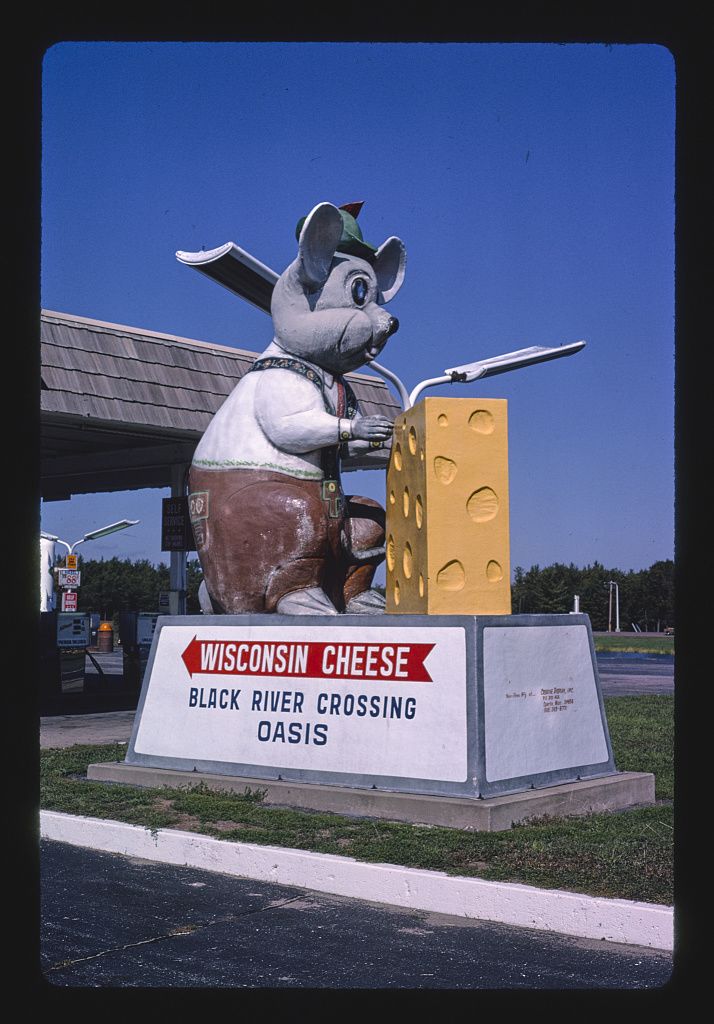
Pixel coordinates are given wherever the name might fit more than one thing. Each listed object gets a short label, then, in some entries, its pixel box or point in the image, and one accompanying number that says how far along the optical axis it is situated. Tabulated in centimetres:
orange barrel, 3306
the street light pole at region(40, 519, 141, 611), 2989
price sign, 2712
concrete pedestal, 630
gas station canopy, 1120
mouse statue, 748
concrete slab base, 592
